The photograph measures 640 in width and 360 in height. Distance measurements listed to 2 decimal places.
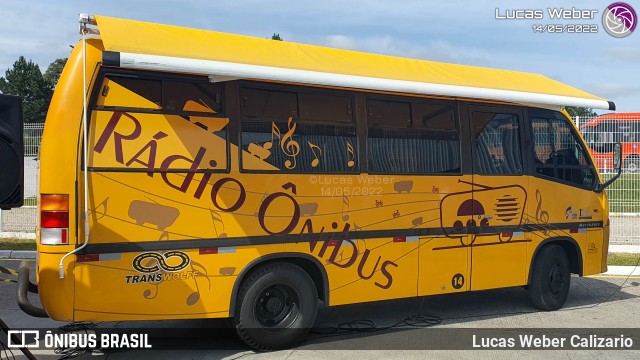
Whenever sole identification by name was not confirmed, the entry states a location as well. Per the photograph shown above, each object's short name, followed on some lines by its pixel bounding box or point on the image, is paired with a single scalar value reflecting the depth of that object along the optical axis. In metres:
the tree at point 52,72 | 60.71
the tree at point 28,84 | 56.26
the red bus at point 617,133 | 10.93
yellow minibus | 4.98
